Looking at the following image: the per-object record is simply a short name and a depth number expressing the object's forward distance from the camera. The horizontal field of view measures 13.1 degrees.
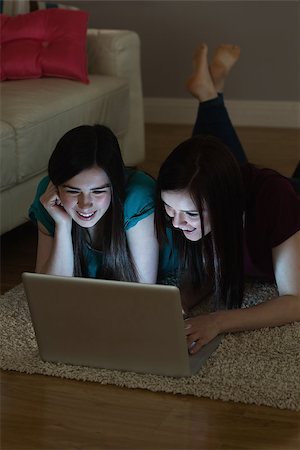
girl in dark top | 3.61
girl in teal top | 3.69
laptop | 3.45
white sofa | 4.48
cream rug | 3.49
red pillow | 5.05
